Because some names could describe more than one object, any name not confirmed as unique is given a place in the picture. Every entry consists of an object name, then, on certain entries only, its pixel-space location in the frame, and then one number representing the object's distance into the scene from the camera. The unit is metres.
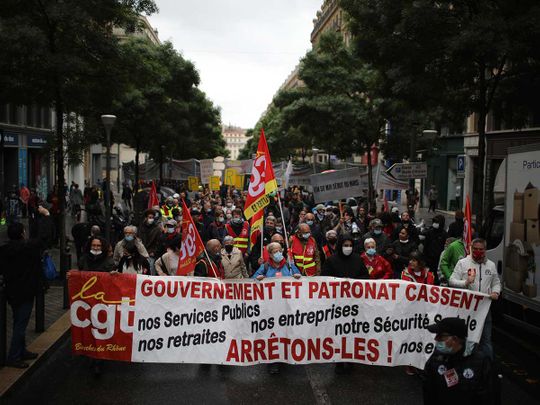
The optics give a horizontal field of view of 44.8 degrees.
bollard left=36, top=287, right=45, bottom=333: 8.49
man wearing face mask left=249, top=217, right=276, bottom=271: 10.58
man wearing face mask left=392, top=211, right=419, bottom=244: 11.62
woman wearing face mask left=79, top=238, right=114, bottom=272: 7.80
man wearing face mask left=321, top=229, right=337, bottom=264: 10.67
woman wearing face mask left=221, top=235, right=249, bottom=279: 8.38
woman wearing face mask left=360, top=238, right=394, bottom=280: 8.69
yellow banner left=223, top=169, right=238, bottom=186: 26.46
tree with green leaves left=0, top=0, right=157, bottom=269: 11.80
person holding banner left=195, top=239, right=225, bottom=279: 8.11
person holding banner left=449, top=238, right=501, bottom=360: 7.32
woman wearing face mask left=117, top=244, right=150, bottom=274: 8.02
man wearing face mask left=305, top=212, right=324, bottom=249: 12.47
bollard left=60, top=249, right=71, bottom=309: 10.29
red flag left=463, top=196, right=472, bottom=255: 9.12
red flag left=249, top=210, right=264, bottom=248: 10.12
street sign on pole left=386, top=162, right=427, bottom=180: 18.20
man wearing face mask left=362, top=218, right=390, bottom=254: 11.17
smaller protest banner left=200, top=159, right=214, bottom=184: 26.52
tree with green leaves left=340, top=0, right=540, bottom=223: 13.59
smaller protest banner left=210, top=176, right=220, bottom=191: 27.00
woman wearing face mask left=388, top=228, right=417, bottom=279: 10.06
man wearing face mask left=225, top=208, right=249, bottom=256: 12.93
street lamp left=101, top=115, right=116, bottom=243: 14.70
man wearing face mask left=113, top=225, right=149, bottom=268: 8.93
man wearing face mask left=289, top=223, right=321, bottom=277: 9.72
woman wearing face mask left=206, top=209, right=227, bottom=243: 13.63
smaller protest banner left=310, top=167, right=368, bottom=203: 16.78
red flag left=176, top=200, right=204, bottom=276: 7.95
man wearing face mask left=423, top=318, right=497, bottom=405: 3.79
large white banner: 7.11
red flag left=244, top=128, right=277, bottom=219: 9.85
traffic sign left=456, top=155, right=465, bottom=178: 21.10
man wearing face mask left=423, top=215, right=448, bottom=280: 11.61
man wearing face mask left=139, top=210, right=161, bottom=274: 12.32
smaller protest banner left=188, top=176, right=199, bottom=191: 28.08
